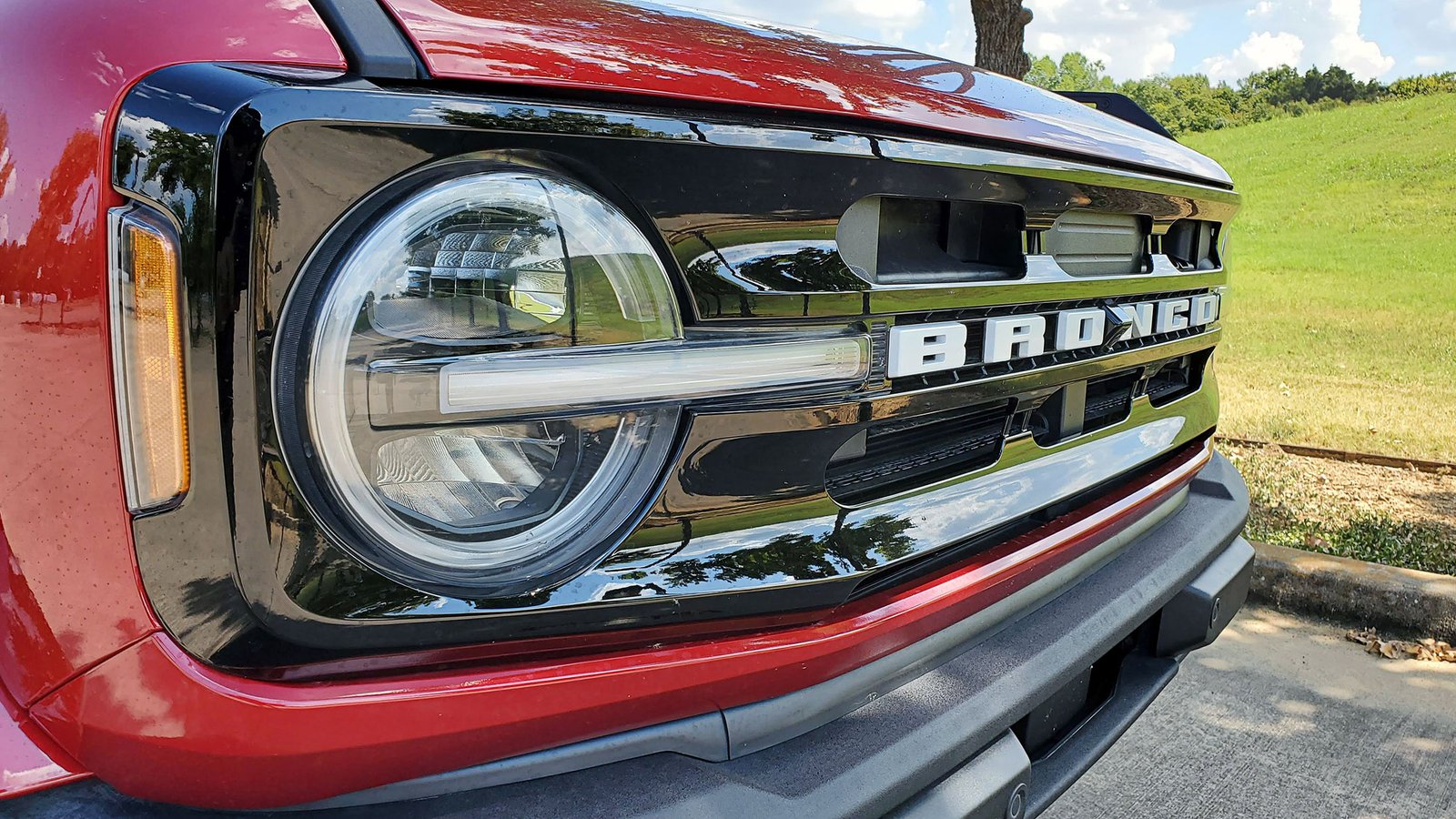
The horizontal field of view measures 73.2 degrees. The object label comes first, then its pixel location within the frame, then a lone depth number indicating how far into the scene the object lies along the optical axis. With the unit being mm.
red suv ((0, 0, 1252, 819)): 860
